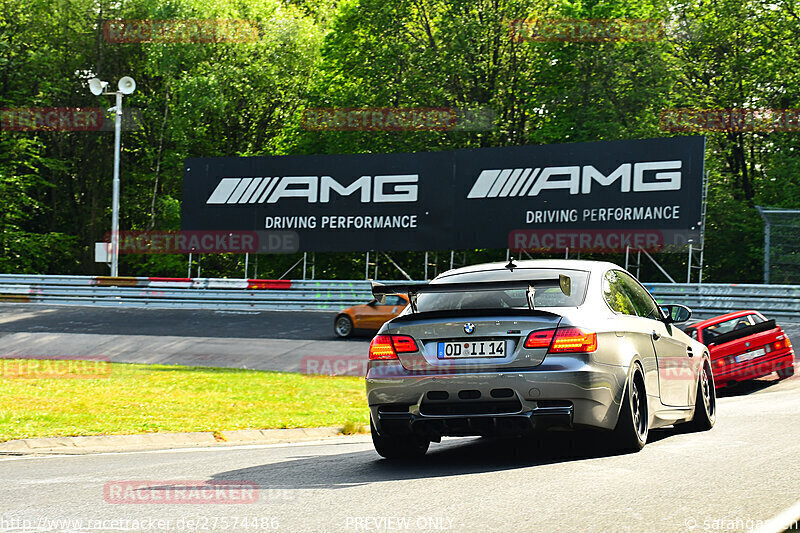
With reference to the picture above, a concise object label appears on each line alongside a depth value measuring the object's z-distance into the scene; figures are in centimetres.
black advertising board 3003
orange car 2608
